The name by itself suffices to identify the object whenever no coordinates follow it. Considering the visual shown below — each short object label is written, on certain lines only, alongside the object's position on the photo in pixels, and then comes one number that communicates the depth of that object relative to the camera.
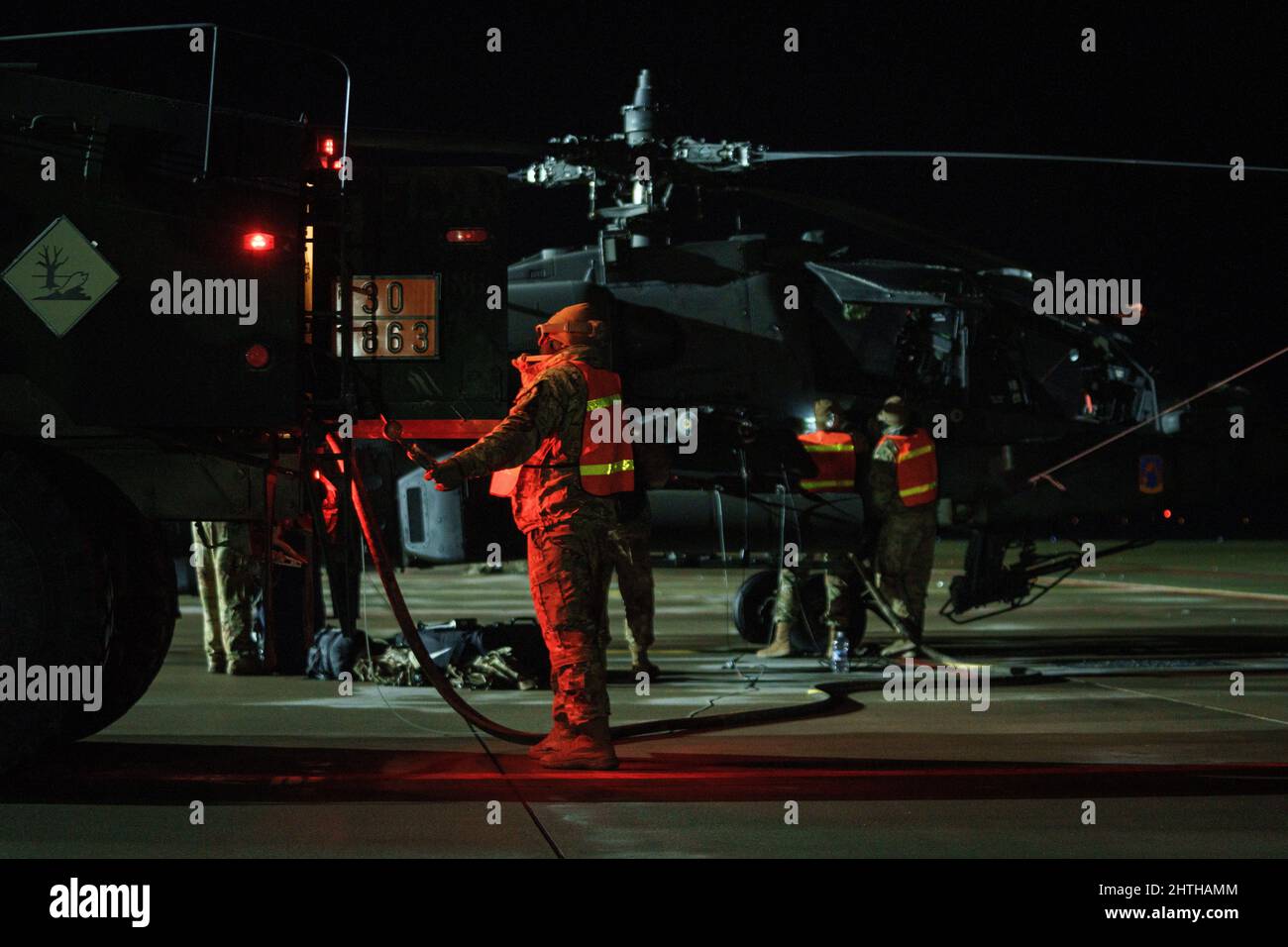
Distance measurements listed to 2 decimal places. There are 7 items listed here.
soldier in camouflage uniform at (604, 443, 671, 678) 11.31
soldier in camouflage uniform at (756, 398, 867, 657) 12.90
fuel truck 6.80
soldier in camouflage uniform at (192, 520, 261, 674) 11.64
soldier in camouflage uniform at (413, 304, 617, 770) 7.37
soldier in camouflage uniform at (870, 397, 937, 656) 12.60
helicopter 12.87
